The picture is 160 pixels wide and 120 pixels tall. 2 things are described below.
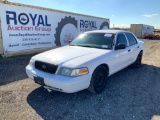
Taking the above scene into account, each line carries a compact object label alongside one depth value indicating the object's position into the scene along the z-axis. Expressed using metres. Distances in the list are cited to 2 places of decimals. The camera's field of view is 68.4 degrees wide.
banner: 5.94
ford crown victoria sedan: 2.64
